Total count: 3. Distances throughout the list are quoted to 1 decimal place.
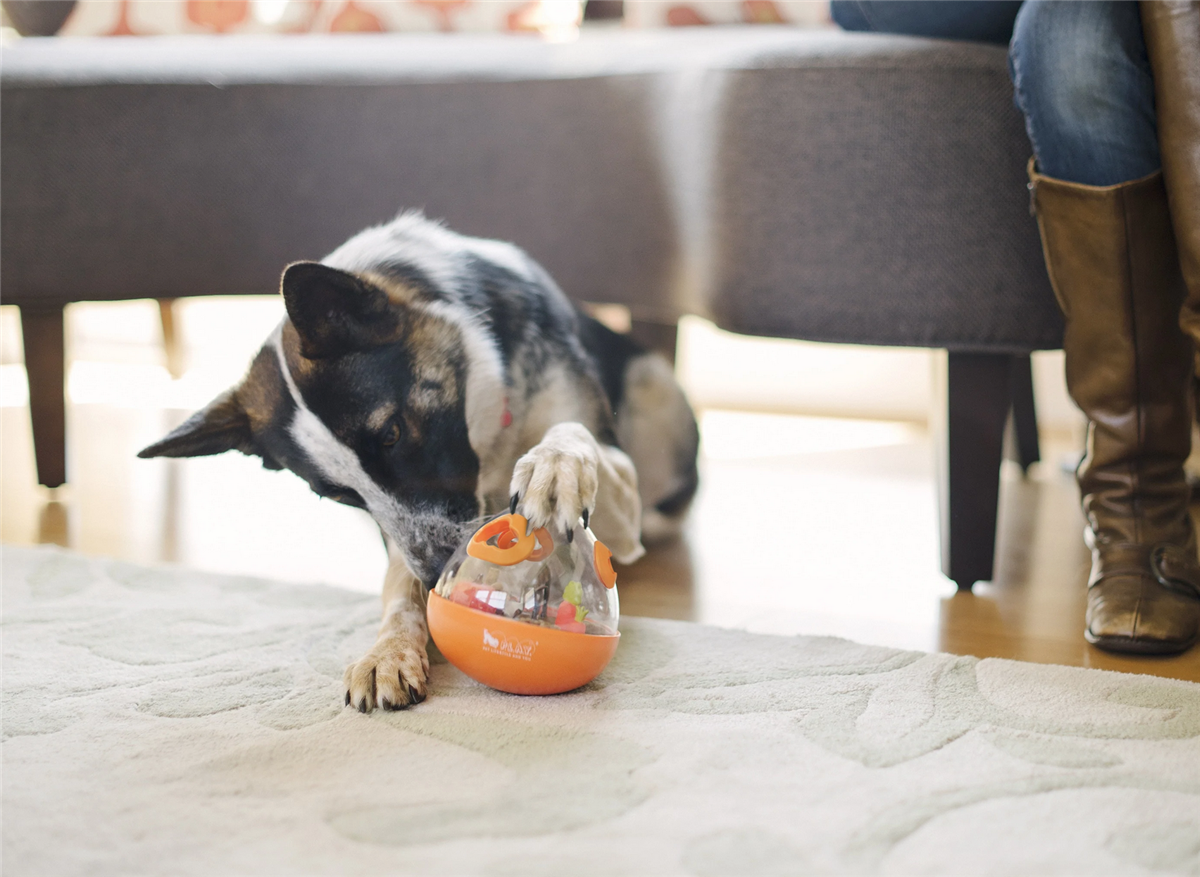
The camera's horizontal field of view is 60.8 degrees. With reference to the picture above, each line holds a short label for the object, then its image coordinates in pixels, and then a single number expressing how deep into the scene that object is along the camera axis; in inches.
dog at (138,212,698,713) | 49.4
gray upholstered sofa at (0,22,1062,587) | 75.9
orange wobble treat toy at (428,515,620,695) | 44.8
